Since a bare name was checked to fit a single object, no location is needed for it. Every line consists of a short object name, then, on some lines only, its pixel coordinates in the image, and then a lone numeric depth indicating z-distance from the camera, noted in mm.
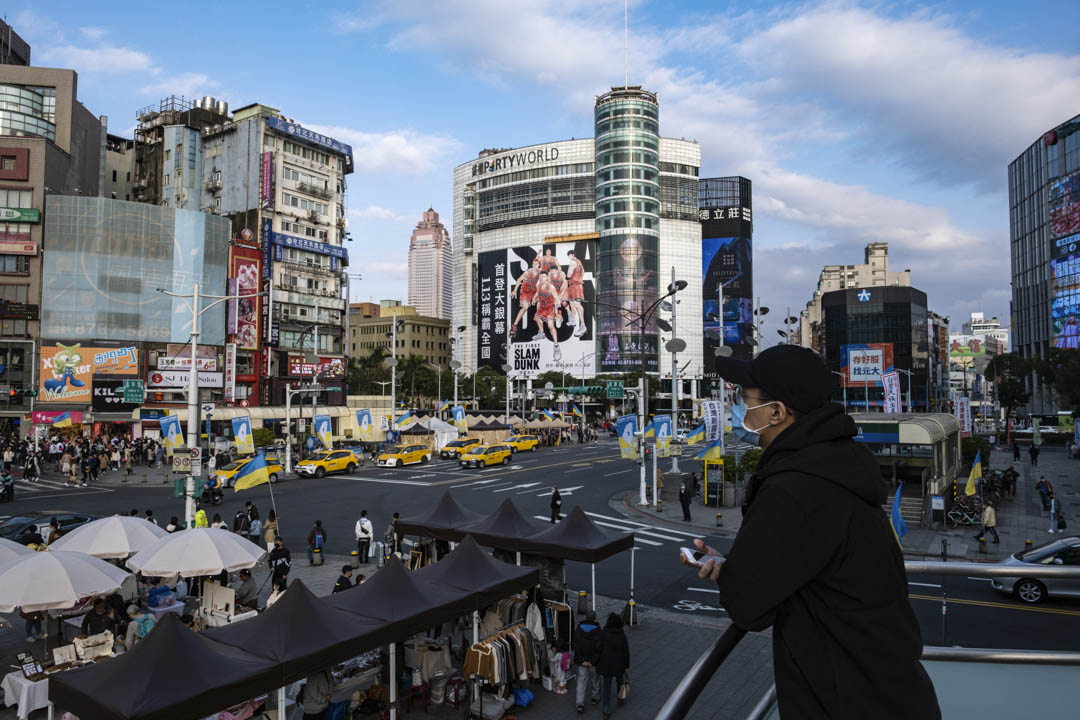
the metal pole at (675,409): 34625
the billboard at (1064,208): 91250
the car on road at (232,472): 34694
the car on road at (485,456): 43969
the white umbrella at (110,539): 14609
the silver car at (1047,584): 15656
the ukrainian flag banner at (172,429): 29078
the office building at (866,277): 154375
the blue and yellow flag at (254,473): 19969
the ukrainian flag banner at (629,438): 30266
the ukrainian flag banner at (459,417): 51031
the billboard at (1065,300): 91000
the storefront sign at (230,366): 58719
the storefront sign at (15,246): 57125
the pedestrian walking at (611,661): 10555
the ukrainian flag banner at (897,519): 16062
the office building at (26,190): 56312
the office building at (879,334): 110562
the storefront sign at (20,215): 57000
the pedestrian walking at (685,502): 27281
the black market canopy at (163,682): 7234
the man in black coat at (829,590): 1903
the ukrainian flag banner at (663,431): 31250
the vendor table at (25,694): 10375
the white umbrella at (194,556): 13203
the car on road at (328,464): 40469
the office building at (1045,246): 92312
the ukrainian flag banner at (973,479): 23031
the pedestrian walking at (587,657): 10938
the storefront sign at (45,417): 47062
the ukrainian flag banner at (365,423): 42716
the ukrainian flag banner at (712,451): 30238
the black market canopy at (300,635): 8531
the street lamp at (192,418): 17953
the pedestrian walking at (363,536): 20344
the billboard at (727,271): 133125
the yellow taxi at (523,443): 55447
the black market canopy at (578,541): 13688
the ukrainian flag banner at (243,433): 27953
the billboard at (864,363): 94875
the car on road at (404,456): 44750
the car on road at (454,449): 49812
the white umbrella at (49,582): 10922
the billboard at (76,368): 55719
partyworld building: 119750
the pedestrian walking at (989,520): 22875
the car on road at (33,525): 19266
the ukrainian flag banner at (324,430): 40875
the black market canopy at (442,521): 16234
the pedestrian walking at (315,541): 20234
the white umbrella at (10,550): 12234
